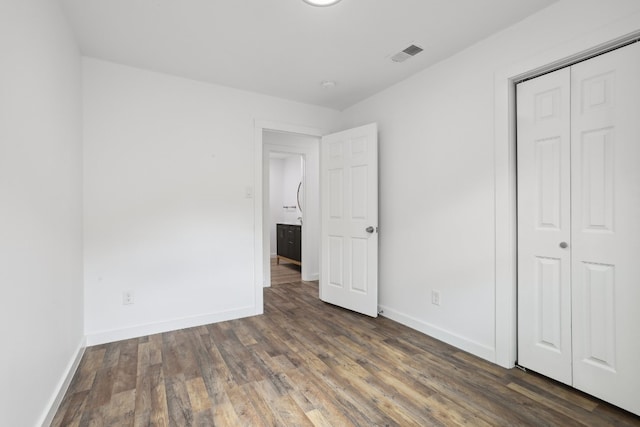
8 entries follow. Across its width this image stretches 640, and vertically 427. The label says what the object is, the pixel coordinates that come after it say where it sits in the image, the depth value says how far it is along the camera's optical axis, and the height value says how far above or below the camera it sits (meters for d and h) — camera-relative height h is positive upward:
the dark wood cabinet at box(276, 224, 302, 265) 5.54 -0.56
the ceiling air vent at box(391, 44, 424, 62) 2.44 +1.32
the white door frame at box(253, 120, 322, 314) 3.31 -0.04
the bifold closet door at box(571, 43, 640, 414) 1.66 -0.08
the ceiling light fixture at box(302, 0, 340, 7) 1.87 +1.30
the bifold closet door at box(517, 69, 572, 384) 1.93 -0.09
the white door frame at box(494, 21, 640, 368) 2.16 +0.02
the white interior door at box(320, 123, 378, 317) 3.20 -0.07
